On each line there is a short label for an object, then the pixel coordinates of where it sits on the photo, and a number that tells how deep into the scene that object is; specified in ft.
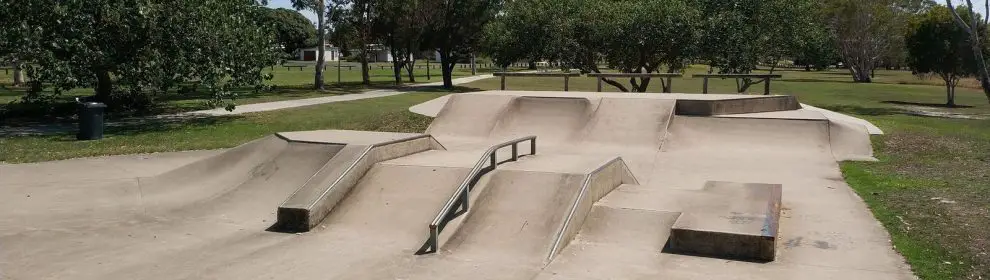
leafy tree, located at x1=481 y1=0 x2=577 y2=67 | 95.55
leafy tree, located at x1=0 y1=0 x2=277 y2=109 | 57.57
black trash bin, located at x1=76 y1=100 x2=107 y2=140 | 54.34
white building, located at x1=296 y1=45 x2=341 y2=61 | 394.93
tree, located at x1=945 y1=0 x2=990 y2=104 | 56.65
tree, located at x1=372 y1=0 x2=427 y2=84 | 140.28
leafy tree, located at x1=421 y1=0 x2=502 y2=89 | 138.82
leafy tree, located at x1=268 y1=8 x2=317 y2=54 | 336.70
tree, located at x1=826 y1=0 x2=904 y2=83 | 225.35
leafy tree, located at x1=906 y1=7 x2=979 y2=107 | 122.83
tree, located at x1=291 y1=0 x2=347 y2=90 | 119.85
